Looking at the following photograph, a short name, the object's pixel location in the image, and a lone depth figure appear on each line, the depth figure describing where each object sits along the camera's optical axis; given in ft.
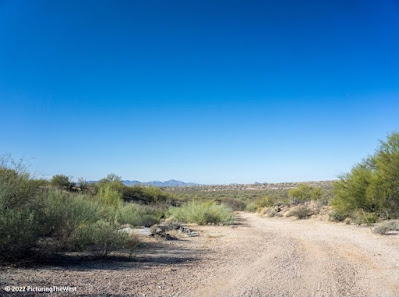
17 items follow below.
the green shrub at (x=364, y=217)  69.67
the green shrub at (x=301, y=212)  102.47
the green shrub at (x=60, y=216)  32.48
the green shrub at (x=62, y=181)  106.32
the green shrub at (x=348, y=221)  77.47
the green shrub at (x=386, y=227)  56.39
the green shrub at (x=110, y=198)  66.37
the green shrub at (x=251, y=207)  146.00
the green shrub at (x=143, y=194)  123.24
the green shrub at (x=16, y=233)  26.98
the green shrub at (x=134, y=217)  61.67
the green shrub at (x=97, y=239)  34.04
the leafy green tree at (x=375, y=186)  65.36
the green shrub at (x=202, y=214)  81.35
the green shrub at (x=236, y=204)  157.73
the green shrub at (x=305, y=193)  137.57
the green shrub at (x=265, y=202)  140.66
